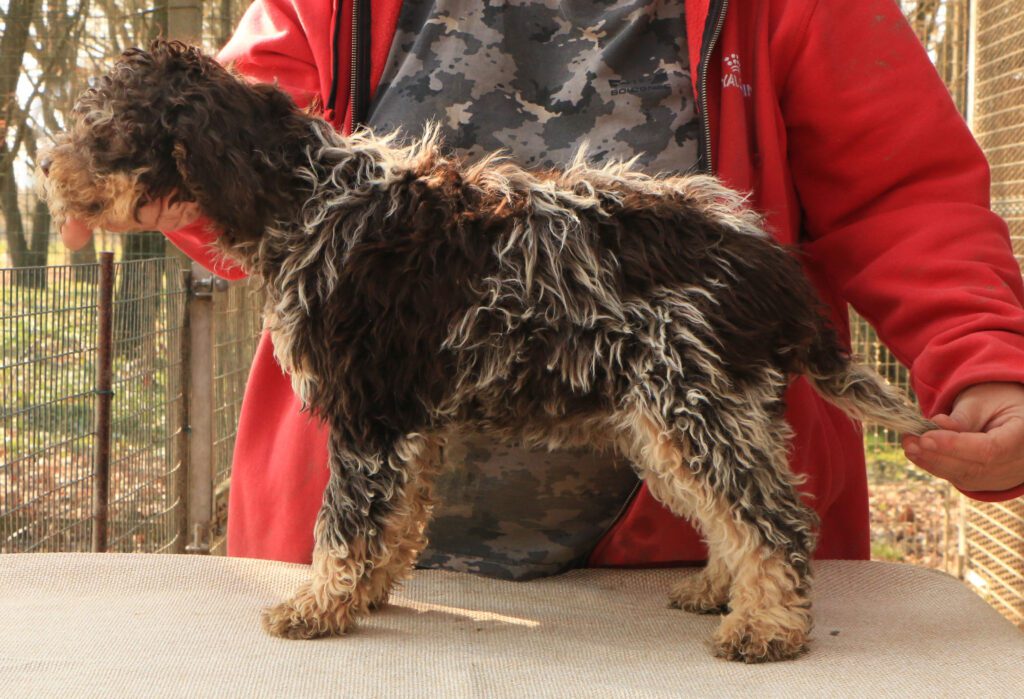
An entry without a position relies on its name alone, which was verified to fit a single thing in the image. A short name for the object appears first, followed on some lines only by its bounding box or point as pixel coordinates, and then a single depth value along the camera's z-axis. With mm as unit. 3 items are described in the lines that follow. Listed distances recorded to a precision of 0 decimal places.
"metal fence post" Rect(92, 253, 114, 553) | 4484
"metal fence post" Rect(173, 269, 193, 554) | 5664
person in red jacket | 2793
